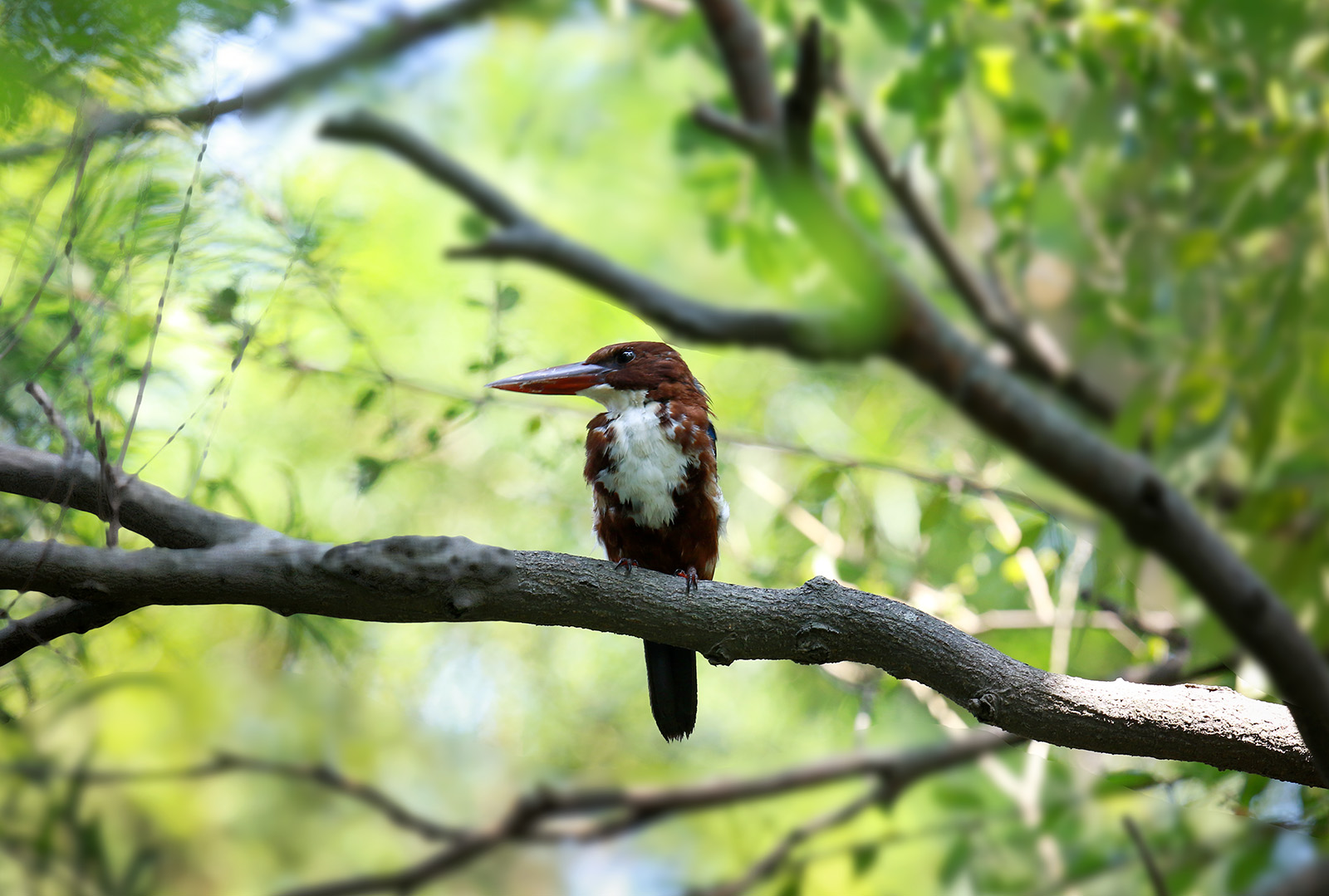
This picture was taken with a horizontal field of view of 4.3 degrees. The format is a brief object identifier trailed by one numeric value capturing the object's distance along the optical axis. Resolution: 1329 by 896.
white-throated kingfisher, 8.64
